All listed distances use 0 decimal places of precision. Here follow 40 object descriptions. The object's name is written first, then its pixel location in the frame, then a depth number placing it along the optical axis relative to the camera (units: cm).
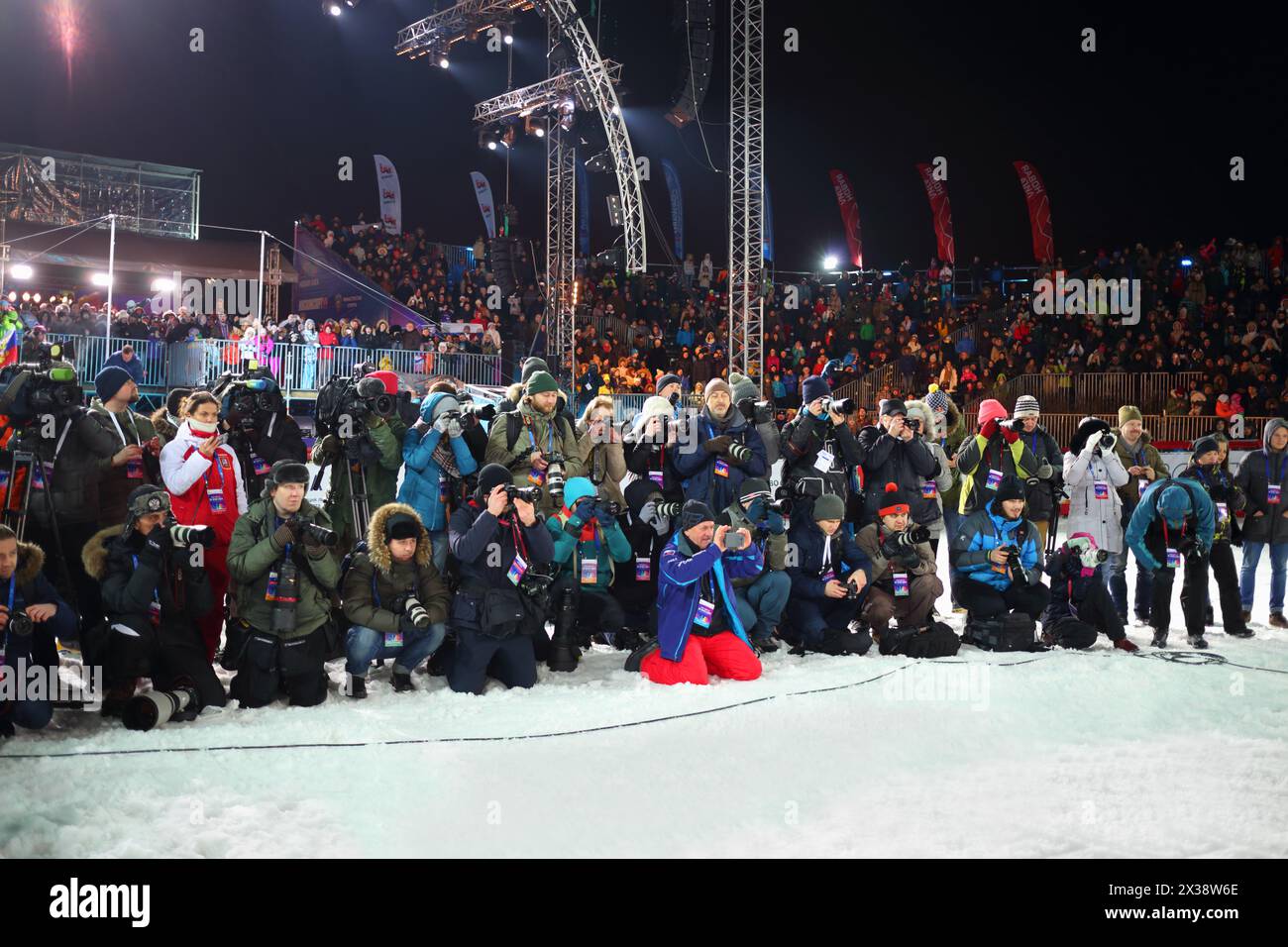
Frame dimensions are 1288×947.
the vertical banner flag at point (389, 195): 2339
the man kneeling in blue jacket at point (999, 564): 637
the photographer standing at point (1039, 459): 697
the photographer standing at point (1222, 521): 680
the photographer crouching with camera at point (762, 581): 605
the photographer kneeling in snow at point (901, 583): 624
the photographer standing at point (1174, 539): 661
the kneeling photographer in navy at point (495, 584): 512
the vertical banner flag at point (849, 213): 2578
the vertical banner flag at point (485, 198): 2473
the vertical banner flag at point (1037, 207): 2311
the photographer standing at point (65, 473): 511
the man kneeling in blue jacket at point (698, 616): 535
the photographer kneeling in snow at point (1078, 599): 632
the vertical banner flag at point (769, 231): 2520
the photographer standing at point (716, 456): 637
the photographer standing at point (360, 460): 585
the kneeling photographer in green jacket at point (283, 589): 471
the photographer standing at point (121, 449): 554
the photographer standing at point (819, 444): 657
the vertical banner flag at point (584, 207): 2520
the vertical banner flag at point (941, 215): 2439
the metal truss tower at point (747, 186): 1355
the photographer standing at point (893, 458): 664
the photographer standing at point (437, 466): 581
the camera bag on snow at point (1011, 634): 621
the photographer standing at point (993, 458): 693
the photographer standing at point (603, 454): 636
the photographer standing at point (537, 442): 593
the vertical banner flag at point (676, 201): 2522
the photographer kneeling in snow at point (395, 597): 501
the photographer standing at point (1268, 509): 731
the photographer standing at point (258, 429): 580
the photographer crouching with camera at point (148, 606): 452
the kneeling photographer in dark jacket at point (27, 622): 420
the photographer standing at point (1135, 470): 706
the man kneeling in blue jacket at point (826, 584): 619
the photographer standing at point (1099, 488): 710
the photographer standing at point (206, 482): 522
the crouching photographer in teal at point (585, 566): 585
